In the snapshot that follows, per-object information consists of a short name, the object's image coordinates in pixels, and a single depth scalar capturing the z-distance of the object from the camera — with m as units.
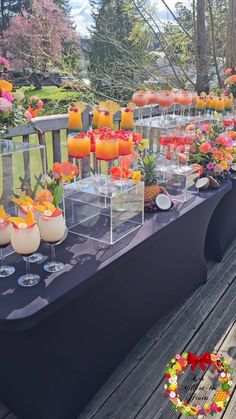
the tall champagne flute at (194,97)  3.07
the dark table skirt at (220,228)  2.80
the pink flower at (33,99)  1.89
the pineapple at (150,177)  1.97
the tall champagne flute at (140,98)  2.68
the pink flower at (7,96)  1.49
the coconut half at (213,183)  2.33
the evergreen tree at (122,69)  7.16
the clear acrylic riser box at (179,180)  2.19
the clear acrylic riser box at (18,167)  1.58
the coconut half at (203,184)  2.28
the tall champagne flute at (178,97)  2.88
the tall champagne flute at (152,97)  2.73
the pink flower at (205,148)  2.35
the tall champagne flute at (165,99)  2.77
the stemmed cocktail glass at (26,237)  1.22
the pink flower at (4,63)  1.58
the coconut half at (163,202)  1.96
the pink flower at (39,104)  1.92
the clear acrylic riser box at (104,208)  1.66
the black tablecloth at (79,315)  1.25
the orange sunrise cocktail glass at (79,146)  1.69
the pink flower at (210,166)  2.41
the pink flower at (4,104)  1.44
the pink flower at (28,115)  1.68
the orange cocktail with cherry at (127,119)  2.25
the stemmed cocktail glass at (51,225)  1.31
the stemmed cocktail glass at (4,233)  1.26
